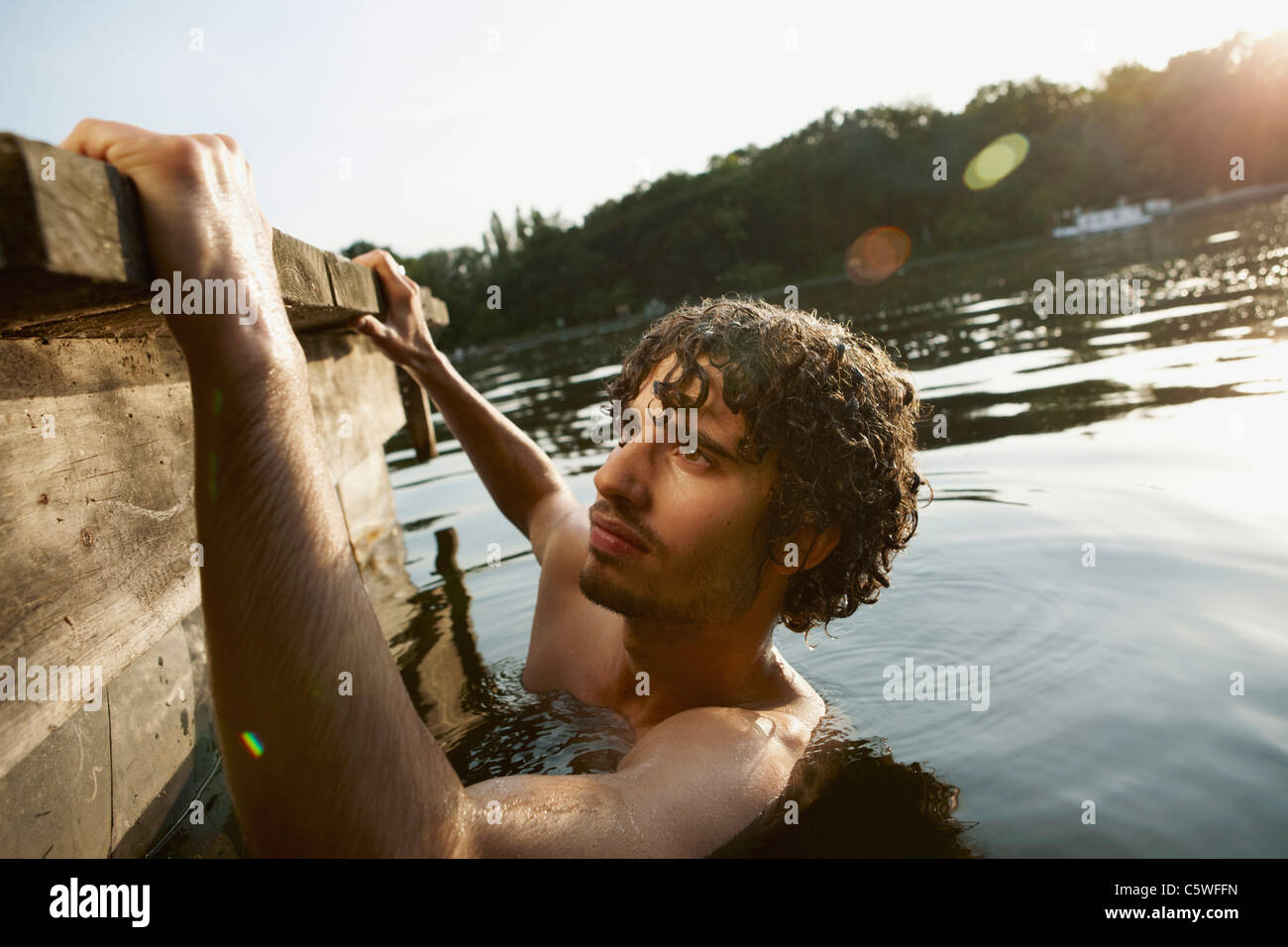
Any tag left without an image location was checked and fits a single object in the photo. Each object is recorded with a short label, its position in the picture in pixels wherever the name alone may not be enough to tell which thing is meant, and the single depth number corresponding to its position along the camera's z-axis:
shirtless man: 0.41
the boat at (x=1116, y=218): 38.87
